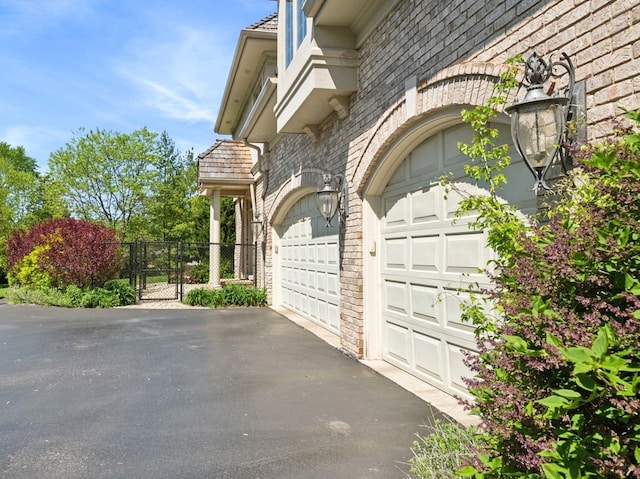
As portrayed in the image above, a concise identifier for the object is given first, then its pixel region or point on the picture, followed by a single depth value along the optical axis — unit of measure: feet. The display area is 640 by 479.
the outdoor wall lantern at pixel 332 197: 23.73
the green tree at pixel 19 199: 85.97
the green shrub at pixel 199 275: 63.41
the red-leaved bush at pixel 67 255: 46.09
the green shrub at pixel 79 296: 43.52
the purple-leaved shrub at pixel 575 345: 5.27
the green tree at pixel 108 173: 77.25
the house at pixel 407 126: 10.61
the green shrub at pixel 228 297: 43.34
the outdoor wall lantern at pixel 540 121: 9.52
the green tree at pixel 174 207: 85.30
